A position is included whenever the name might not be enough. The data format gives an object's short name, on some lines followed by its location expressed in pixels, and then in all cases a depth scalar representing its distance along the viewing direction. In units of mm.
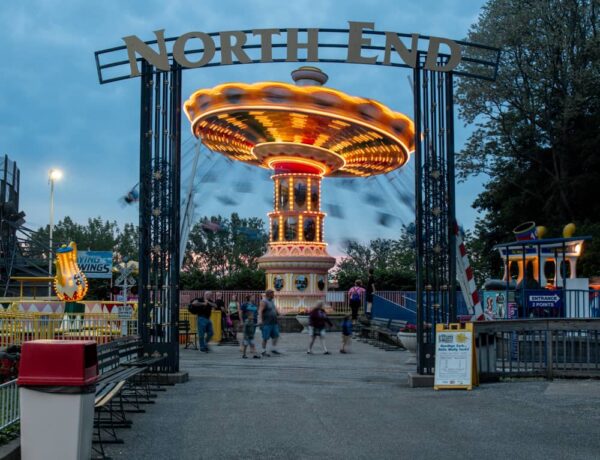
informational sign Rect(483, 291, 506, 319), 21814
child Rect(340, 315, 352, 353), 21312
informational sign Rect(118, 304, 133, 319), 17391
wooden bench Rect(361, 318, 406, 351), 23825
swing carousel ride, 30406
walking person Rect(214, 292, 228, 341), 25562
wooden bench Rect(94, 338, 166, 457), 8344
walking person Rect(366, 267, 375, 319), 31828
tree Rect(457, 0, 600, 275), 35719
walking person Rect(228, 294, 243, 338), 29809
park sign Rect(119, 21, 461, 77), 13789
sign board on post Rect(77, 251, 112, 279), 46031
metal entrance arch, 13680
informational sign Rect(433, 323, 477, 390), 12648
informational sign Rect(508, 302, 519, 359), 20250
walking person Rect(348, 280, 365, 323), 32219
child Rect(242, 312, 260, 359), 19438
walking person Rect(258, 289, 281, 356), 20125
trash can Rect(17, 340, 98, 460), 6367
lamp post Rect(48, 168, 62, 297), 51312
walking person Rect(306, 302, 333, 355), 20938
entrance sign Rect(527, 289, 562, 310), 19078
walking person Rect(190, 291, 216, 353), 20703
